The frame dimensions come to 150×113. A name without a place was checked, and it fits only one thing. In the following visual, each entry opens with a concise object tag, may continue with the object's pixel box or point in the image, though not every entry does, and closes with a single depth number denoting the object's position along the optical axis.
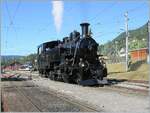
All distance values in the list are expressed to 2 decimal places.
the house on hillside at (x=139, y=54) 30.34
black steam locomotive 11.71
